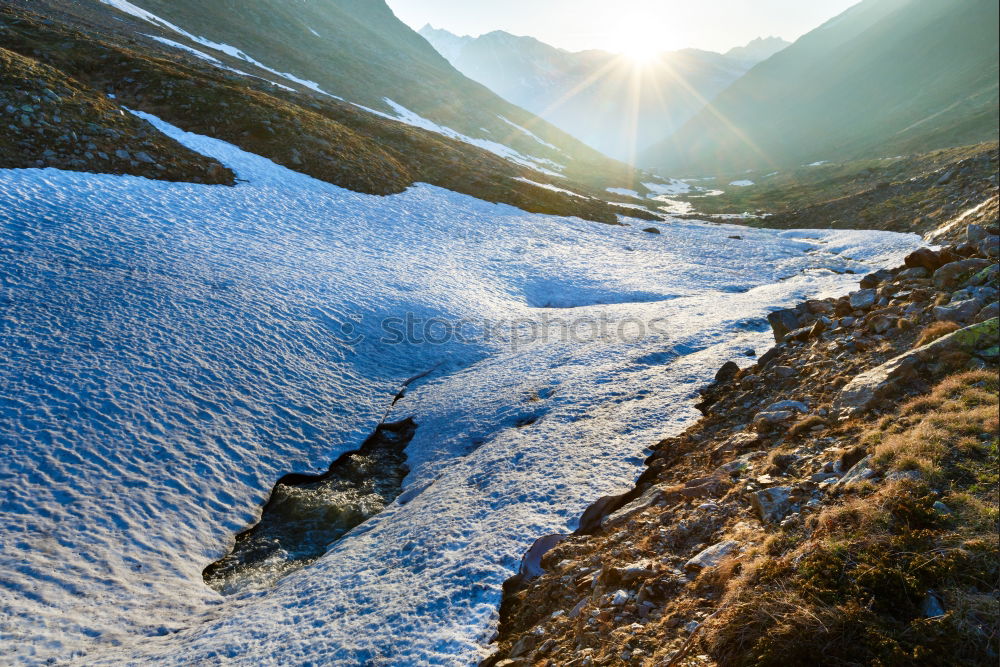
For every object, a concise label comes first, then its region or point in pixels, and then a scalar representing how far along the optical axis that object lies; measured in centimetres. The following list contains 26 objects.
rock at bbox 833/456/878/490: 675
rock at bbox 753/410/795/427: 1020
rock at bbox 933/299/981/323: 991
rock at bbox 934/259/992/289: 1205
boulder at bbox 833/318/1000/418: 856
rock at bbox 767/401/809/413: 1037
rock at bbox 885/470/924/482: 614
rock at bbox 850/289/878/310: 1380
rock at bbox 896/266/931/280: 1339
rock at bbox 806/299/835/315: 1659
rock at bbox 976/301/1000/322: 917
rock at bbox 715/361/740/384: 1439
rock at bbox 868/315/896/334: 1170
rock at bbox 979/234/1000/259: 1228
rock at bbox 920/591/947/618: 458
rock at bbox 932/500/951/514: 551
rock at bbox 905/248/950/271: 1354
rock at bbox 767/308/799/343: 1649
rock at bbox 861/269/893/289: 1508
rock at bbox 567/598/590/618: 715
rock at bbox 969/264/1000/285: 1088
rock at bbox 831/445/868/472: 740
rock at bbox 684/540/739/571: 683
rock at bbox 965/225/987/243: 1362
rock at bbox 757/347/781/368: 1378
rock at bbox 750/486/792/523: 711
